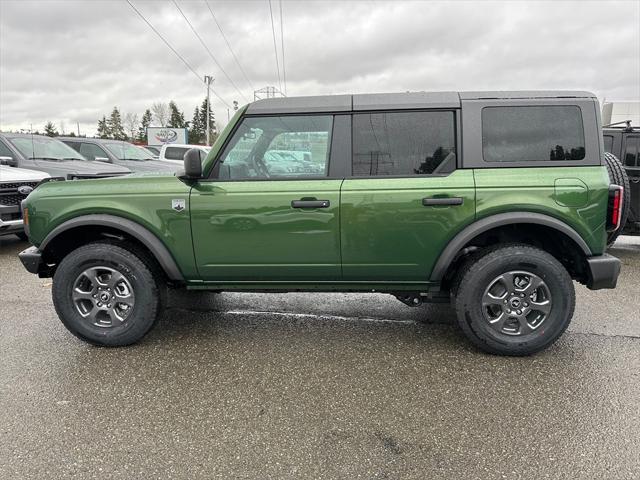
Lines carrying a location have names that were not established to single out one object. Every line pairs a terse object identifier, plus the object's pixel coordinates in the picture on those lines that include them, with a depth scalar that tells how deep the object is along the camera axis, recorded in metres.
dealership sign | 39.47
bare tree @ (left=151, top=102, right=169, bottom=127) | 79.88
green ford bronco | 3.18
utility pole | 38.85
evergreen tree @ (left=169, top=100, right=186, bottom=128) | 82.44
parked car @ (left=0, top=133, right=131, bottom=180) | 8.29
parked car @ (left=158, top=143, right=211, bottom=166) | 14.55
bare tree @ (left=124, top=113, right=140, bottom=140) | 79.46
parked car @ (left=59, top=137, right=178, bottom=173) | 11.60
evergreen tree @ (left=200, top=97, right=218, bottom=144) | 83.46
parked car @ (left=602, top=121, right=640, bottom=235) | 6.57
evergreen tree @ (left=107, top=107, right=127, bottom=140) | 81.25
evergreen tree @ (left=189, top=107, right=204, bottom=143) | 78.12
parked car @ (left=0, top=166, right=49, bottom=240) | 6.64
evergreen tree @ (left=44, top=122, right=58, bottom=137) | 75.25
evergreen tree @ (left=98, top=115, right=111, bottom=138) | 82.12
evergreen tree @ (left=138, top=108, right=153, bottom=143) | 82.31
